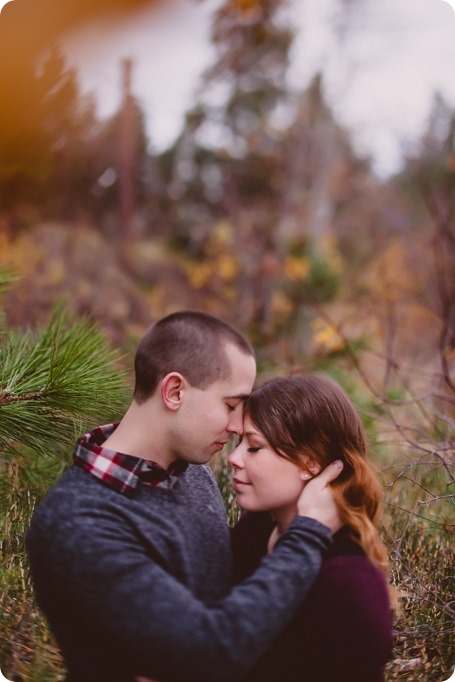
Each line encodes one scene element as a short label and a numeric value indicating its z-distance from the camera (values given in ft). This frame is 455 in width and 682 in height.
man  3.56
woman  4.01
